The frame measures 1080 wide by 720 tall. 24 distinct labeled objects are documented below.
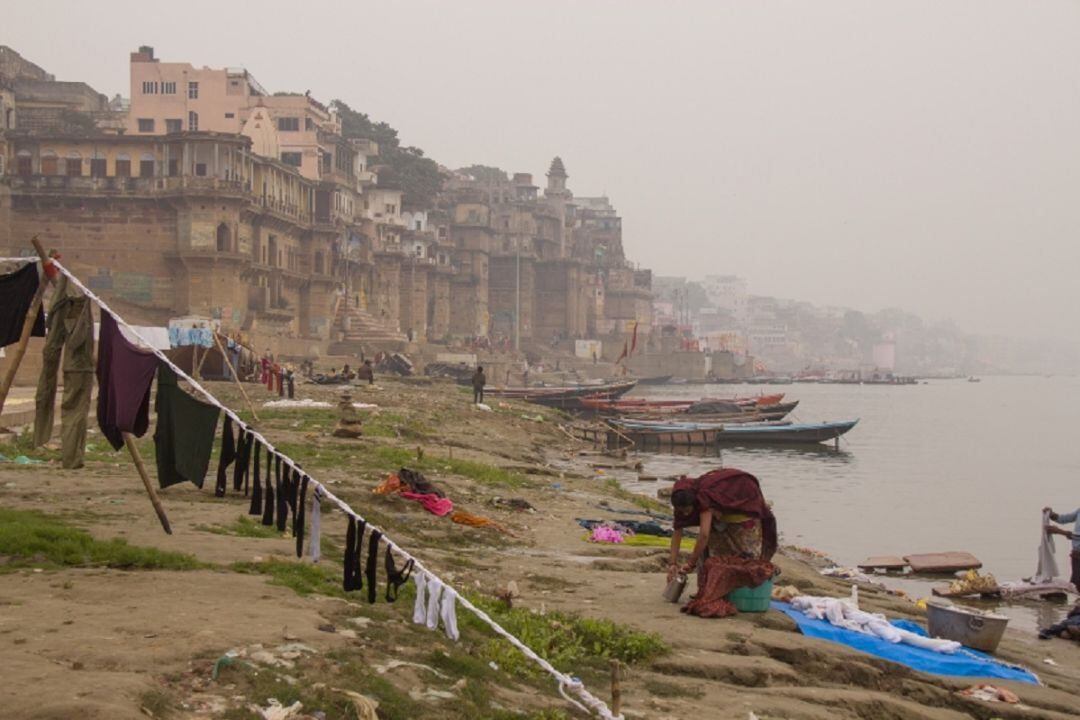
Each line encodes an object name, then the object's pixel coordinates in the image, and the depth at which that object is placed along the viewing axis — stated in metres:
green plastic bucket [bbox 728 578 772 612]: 9.51
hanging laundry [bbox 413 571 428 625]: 7.15
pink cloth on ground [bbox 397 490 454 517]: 13.45
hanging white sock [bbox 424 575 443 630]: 7.09
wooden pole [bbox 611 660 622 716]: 6.19
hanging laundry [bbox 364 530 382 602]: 7.41
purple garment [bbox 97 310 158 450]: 8.18
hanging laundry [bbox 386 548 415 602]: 7.45
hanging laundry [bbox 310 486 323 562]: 8.32
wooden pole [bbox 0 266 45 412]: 8.48
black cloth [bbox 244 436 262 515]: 8.91
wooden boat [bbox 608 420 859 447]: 39.91
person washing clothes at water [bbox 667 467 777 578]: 9.27
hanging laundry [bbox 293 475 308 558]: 8.48
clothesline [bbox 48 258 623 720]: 6.24
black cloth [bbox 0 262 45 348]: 8.84
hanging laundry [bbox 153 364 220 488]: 8.62
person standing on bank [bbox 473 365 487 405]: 36.81
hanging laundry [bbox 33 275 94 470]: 8.42
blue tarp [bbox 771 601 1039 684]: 9.27
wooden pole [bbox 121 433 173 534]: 8.39
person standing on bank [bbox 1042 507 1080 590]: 13.56
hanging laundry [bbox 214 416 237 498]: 9.05
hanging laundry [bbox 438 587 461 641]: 7.07
